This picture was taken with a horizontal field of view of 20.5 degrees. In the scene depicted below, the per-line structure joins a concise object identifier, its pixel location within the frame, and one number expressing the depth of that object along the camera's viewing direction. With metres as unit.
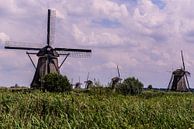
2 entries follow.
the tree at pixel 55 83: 43.53
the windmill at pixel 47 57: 48.56
